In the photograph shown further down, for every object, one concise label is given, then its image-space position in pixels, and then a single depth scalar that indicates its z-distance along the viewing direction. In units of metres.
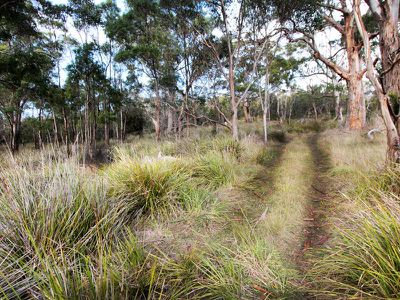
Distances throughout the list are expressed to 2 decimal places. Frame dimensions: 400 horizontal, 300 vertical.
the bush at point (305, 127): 19.76
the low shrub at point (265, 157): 7.01
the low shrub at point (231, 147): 6.82
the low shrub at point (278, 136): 13.94
